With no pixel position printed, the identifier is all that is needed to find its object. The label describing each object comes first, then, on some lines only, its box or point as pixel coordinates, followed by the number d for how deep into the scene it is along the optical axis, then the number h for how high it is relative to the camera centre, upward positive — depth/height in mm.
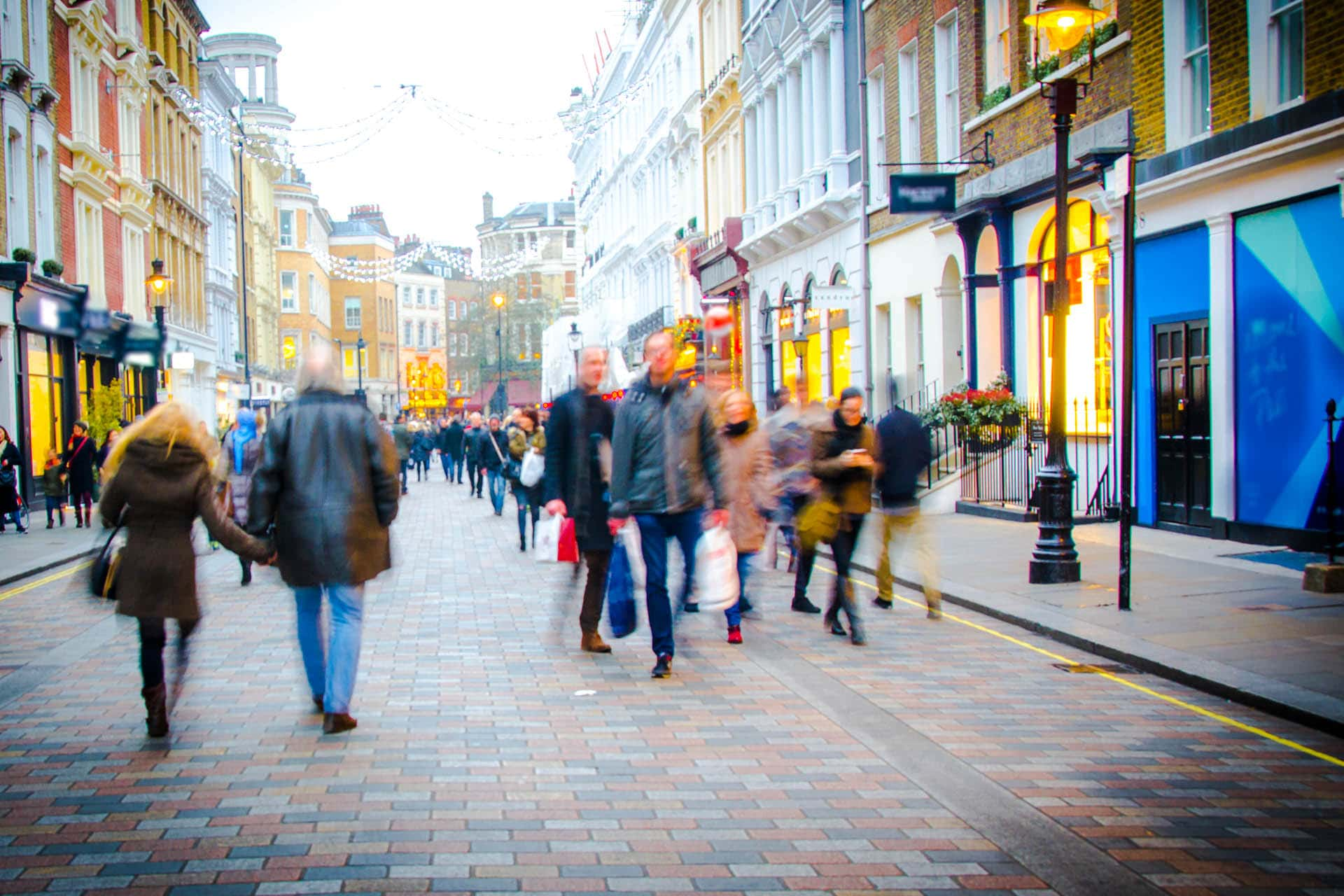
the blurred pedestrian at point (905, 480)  10547 -461
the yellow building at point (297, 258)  82312 +10394
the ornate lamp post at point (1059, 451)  11602 -308
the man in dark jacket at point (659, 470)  8141 -270
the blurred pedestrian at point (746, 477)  10258 -413
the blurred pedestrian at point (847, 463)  10031 -310
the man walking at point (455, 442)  37688 -385
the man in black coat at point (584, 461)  8609 -216
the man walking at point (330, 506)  6617 -361
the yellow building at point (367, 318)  101500 +8228
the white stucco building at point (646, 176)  43594 +9118
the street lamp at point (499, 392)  55512 +1507
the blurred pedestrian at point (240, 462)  13023 -279
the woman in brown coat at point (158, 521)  6539 -410
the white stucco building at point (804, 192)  27875 +5024
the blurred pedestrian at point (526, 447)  16203 -255
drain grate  8438 -1545
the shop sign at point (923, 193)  20625 +3354
